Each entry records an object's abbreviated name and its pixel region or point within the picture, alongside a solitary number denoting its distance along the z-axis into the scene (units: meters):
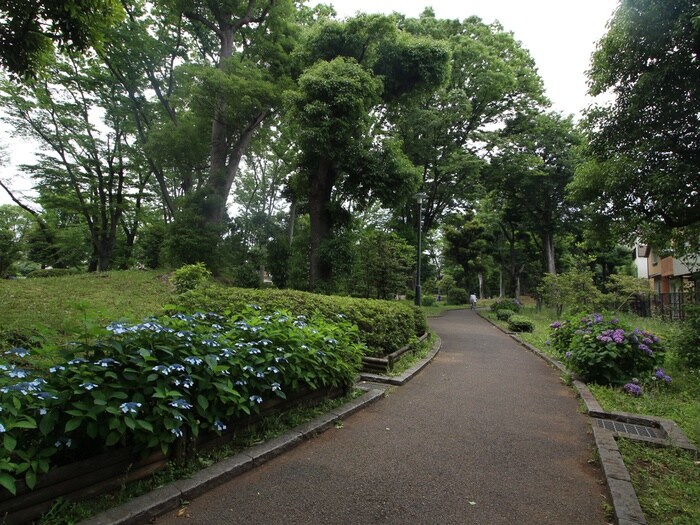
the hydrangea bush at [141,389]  2.18
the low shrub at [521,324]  14.19
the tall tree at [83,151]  16.83
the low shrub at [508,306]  22.01
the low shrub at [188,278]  9.88
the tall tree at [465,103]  17.50
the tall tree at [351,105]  10.81
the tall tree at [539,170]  19.66
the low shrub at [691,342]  6.43
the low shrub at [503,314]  18.96
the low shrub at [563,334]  7.91
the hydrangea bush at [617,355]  5.99
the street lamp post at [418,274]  13.69
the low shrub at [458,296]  39.38
